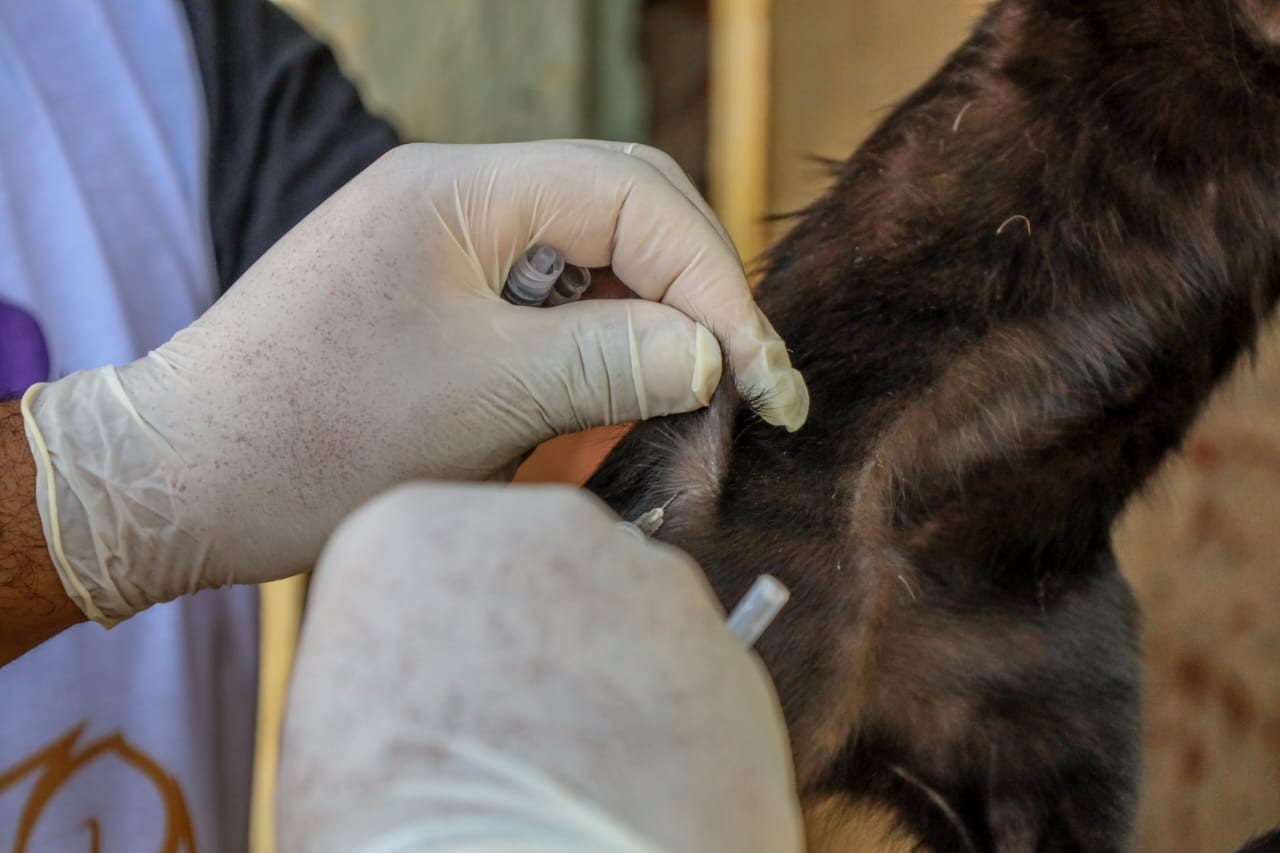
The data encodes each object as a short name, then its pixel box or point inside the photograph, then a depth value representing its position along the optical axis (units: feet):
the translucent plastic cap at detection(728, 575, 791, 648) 2.16
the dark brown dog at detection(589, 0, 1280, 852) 2.42
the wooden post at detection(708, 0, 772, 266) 2.92
